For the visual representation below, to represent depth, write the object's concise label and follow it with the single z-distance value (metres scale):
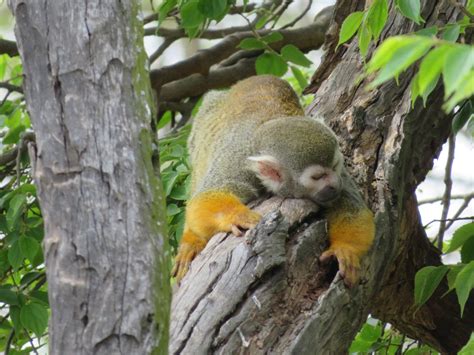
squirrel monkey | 8.03
